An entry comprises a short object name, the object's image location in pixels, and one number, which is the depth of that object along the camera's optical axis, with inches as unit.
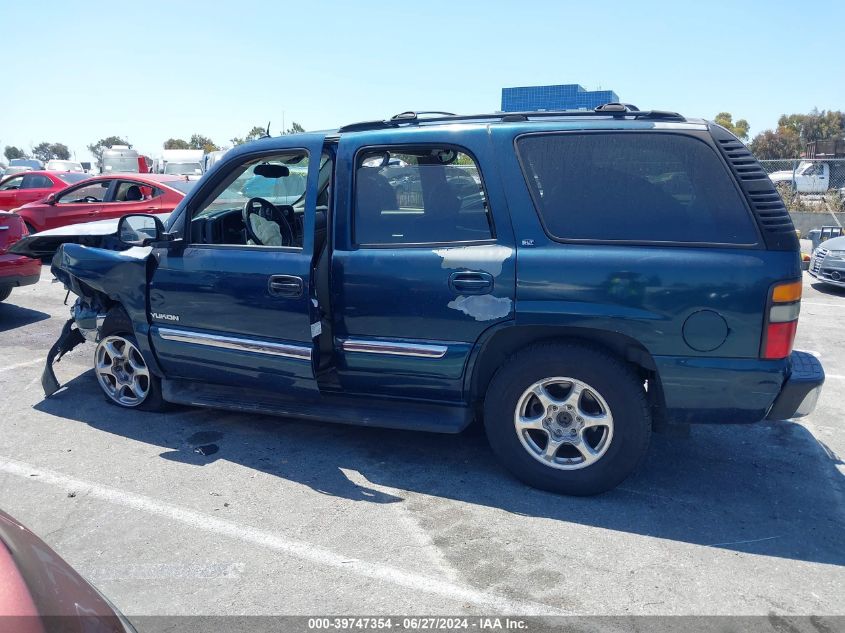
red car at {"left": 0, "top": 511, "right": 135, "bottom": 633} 66.4
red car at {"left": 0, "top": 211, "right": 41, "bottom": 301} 297.0
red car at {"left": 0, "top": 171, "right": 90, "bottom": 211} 544.4
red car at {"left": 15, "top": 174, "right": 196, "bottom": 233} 447.2
